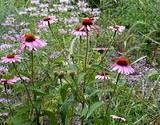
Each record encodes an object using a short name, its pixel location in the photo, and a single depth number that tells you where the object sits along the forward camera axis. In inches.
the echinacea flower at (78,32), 99.6
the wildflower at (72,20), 192.6
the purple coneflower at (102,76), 104.0
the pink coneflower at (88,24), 96.3
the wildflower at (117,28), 104.3
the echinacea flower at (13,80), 99.5
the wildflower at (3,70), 128.8
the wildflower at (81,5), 213.3
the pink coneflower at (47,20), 103.5
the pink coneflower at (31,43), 93.6
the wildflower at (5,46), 164.6
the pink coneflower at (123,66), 93.3
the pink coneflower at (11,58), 96.6
